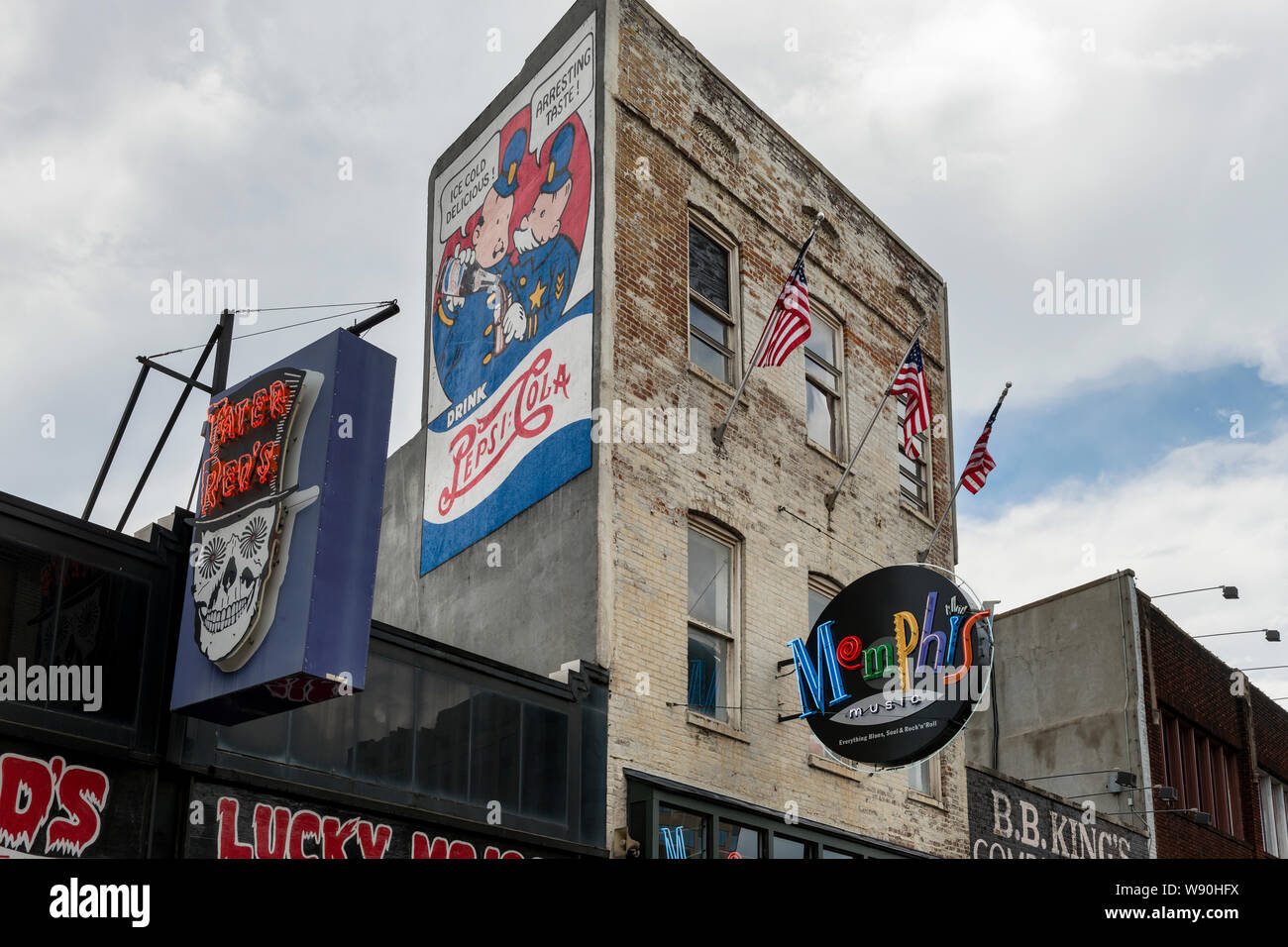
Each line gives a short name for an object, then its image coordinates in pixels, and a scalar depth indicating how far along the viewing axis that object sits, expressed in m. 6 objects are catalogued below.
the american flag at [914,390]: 17.59
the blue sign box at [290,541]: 10.05
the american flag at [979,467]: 18.69
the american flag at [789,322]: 15.95
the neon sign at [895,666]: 13.82
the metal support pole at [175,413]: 14.15
